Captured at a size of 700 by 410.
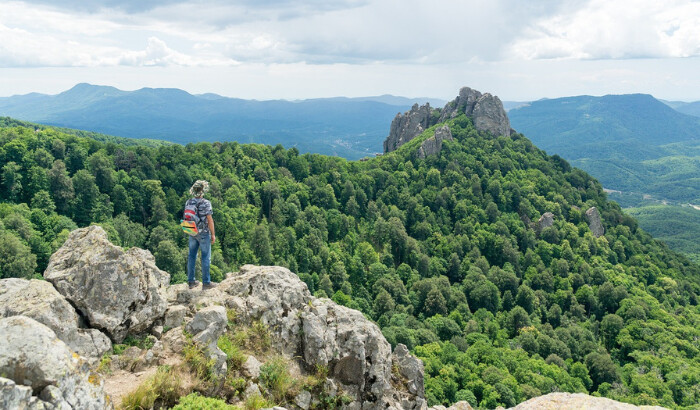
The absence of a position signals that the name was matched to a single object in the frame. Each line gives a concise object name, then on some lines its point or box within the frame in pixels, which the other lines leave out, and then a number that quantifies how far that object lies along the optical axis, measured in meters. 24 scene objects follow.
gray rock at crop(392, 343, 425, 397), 18.48
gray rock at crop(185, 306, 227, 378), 12.69
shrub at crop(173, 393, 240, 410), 10.12
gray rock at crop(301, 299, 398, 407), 15.59
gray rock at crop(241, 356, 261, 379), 13.21
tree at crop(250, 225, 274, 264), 64.06
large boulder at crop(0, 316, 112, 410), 7.79
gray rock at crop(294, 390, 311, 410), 13.57
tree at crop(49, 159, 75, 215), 56.84
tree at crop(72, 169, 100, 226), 57.84
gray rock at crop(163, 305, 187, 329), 14.50
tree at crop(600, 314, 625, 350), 69.94
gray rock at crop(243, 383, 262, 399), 12.59
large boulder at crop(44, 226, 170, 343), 13.07
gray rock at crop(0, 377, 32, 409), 7.29
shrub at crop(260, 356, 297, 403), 13.26
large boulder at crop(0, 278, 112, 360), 11.55
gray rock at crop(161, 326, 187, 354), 13.28
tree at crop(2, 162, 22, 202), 53.41
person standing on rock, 15.98
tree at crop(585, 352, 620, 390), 56.81
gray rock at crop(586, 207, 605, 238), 100.93
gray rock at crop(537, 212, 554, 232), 97.44
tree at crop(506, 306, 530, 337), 69.12
